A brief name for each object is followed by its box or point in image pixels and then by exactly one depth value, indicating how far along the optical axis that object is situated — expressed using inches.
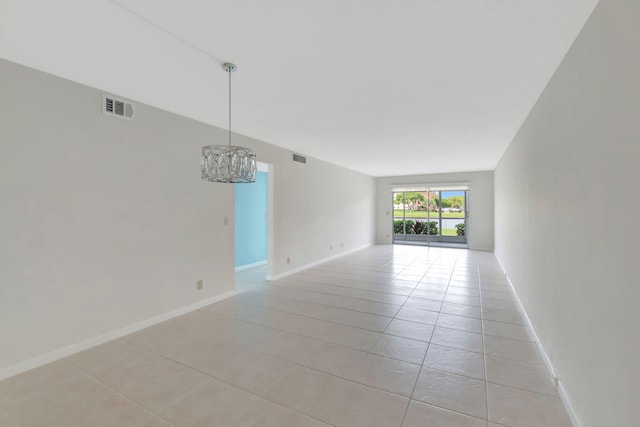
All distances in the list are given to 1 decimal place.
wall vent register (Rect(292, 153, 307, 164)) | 219.5
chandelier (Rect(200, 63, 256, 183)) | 89.5
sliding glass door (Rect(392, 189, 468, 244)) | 399.5
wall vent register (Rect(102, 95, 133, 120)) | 108.9
